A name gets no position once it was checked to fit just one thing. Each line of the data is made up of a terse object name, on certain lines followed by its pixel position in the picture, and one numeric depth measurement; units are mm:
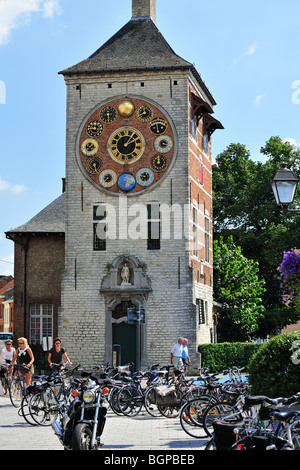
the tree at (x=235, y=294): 39344
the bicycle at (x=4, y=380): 21141
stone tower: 30172
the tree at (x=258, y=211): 44156
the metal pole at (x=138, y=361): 29375
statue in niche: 30422
